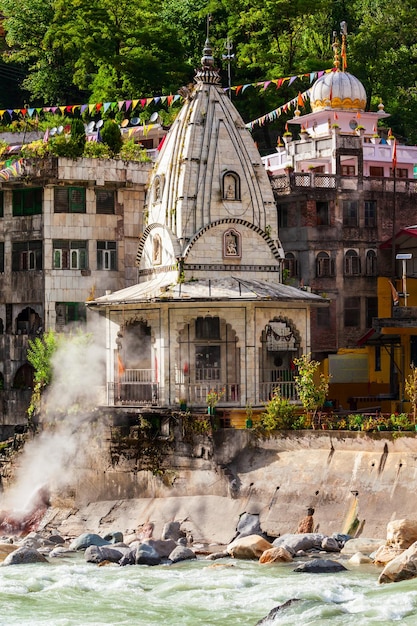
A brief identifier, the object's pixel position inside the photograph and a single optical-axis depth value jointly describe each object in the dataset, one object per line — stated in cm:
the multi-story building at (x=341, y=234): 7131
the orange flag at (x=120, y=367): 6153
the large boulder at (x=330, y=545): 5019
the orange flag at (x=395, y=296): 6675
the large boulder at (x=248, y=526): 5303
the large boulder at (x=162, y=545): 5149
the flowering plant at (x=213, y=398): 5778
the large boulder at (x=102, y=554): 5116
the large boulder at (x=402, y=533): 4838
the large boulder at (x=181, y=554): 5094
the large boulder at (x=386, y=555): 4809
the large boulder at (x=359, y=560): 4819
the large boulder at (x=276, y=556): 4938
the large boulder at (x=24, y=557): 5103
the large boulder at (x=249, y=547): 5050
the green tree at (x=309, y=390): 5728
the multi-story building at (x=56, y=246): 6806
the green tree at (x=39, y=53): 9875
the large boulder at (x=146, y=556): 5062
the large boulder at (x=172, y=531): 5419
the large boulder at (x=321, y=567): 4728
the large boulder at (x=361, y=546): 4950
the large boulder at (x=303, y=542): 5044
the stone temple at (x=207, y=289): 5981
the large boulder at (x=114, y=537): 5450
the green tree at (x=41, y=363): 6288
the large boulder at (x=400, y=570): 4559
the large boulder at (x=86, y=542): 5394
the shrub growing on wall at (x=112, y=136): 7131
